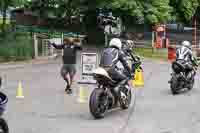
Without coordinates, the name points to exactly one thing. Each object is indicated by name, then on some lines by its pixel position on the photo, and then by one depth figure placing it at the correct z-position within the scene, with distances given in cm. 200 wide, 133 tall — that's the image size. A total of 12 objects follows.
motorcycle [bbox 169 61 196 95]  1612
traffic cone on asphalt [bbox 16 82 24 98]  1533
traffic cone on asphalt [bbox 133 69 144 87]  1845
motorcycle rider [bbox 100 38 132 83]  1248
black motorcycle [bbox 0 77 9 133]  895
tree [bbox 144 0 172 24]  3253
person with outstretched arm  1600
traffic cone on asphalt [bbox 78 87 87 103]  1462
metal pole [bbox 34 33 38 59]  2759
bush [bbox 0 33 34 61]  2631
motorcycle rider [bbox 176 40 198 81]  1683
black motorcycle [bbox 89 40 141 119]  1173
